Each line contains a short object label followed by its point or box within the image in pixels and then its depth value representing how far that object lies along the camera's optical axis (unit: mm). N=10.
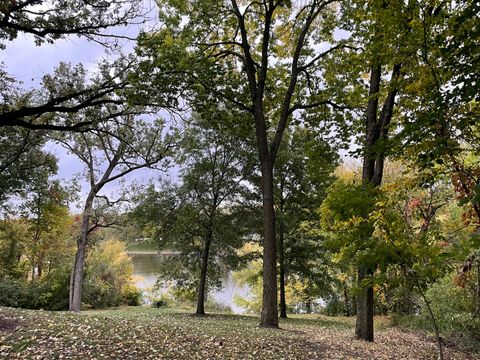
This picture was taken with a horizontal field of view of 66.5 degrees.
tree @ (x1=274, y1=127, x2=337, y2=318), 17500
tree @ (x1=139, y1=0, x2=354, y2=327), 8984
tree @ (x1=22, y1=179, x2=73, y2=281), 20344
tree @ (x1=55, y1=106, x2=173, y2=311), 17928
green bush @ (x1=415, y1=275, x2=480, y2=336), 9641
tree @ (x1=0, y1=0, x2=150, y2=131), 7445
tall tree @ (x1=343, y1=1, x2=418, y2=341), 5992
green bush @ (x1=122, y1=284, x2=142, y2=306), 27625
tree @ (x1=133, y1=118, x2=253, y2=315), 17016
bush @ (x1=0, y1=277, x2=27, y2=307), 18984
